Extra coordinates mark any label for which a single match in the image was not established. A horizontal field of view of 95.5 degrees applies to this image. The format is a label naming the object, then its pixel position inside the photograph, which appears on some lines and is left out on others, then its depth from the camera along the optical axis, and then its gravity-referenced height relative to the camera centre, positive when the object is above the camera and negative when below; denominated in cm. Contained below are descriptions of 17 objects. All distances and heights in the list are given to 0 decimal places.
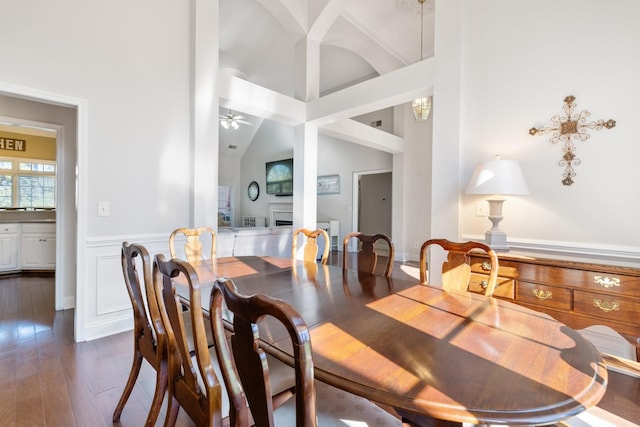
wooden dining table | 65 -41
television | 828 +104
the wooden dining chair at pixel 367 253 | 199 -28
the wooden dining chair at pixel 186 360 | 88 -53
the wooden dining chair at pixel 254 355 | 58 -32
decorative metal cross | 203 +60
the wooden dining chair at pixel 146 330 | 128 -57
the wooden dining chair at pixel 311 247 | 234 -28
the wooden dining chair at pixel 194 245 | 243 -28
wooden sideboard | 159 -45
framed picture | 749 +75
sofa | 393 -43
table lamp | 202 +21
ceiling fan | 629 +201
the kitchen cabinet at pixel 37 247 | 450 -57
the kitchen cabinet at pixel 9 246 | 438 -55
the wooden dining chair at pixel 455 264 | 159 -29
